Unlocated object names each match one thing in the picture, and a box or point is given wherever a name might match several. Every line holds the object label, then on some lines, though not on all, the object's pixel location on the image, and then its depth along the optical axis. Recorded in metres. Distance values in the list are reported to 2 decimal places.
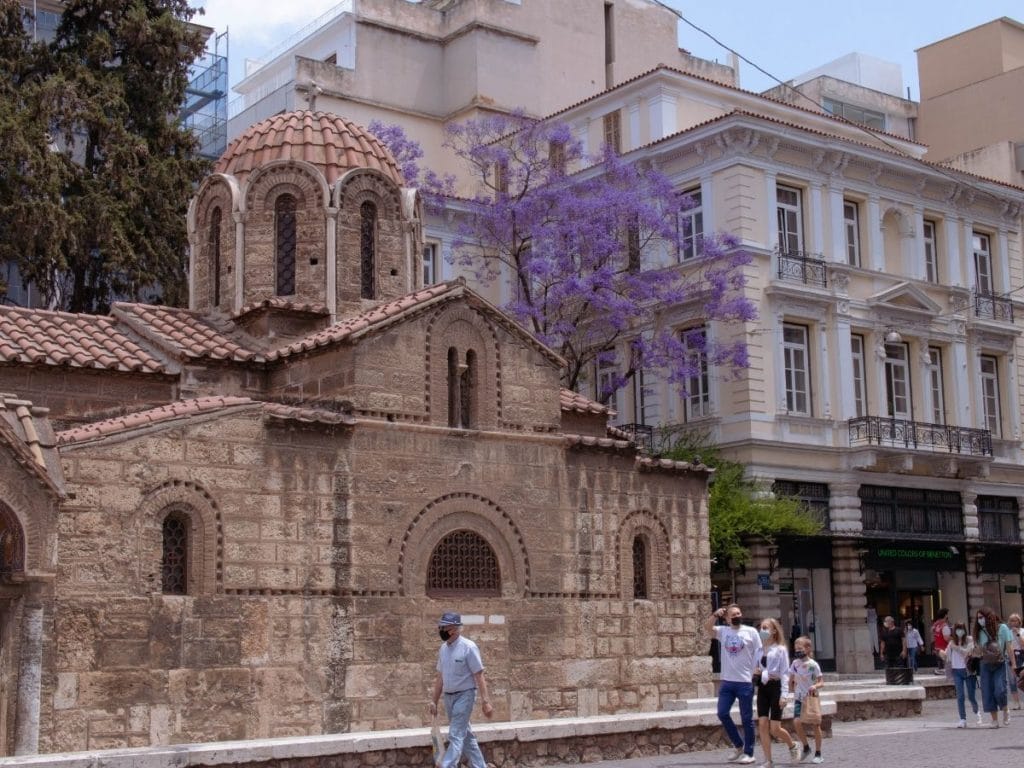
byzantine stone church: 14.55
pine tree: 27.12
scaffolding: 37.75
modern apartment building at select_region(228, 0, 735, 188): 37.69
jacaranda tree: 29.77
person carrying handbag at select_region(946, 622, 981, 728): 18.30
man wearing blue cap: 11.79
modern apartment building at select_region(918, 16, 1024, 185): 40.28
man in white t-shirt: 14.16
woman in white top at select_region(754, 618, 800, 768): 14.19
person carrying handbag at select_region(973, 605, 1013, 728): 17.98
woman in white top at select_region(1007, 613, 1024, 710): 22.56
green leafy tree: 28.62
